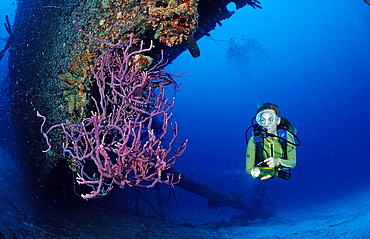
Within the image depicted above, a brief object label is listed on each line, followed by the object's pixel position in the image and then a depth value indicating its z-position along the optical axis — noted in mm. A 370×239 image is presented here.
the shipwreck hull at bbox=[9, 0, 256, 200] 3369
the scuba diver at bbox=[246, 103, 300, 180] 3271
